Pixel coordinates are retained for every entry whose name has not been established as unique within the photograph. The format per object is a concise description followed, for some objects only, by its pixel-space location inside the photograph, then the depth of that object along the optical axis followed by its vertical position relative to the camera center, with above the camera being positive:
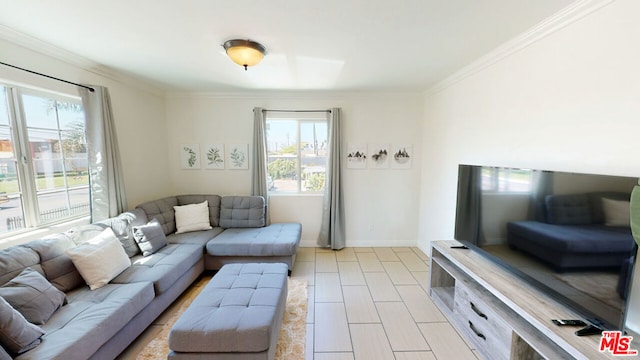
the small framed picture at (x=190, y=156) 3.81 +0.05
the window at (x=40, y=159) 1.99 +0.01
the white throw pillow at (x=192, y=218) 3.26 -0.79
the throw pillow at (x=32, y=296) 1.45 -0.83
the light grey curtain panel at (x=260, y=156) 3.67 +0.03
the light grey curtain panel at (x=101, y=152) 2.52 +0.08
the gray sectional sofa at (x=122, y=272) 1.44 -0.98
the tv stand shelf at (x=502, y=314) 1.30 -1.06
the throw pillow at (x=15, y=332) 1.25 -0.89
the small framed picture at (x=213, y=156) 3.81 +0.04
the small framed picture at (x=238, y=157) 3.81 +0.02
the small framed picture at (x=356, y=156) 3.79 +0.02
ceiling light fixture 1.99 +0.88
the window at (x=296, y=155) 3.85 +0.05
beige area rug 1.85 -1.46
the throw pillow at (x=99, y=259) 1.93 -0.81
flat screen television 1.25 -0.49
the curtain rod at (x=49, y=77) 1.94 +0.74
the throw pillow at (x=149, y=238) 2.53 -0.82
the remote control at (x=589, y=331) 1.27 -0.91
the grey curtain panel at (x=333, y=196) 3.68 -0.59
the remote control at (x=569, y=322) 1.33 -0.91
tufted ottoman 1.50 -1.04
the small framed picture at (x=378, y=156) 3.80 +0.02
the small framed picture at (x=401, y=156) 3.80 +0.01
